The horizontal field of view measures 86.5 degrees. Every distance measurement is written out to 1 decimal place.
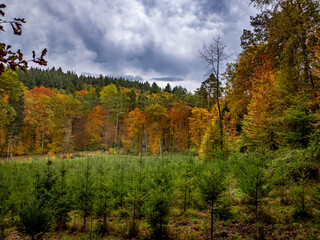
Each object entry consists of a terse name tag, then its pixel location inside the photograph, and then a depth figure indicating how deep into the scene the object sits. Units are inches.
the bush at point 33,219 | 206.4
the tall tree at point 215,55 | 597.3
